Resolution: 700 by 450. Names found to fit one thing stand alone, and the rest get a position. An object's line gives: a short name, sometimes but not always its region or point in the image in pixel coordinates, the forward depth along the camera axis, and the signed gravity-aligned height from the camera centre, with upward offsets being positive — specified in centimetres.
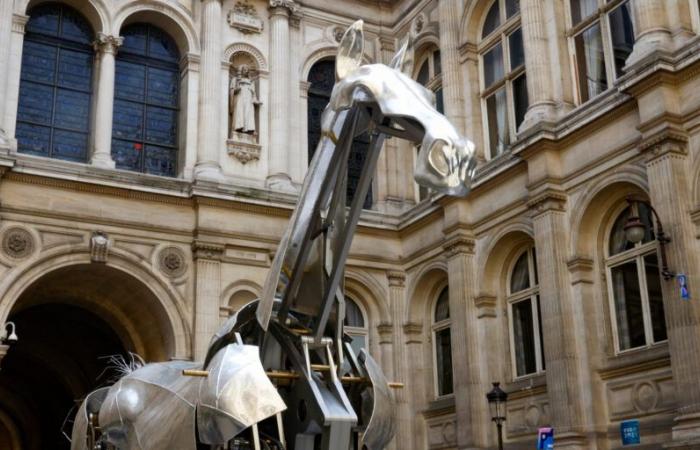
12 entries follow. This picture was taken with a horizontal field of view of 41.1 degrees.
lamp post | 1728 +160
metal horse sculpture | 724 +125
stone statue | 2320 +951
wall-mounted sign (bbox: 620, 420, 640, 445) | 1628 +93
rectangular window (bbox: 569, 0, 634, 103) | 1845 +875
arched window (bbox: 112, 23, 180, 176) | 2267 +949
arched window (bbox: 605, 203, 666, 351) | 1677 +355
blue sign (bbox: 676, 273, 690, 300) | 1501 +312
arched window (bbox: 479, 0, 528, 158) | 2144 +942
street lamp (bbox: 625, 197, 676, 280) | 1437 +396
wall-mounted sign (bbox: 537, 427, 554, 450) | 1773 +93
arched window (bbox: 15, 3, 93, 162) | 2183 +957
